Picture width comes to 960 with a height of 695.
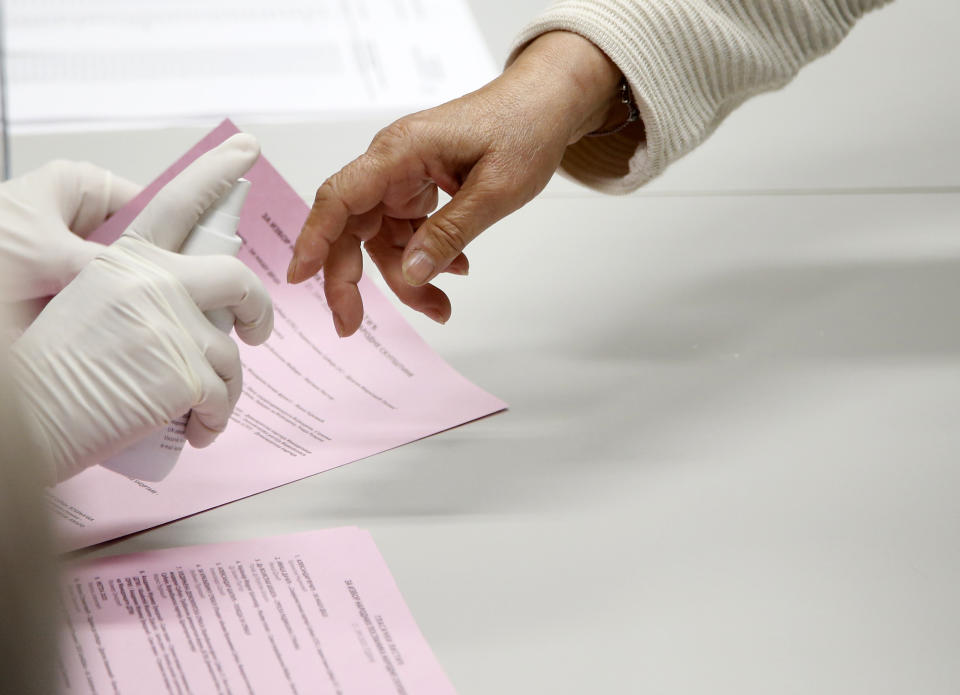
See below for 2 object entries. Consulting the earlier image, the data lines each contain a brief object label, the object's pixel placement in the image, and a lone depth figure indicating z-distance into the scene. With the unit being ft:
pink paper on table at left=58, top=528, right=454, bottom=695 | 3.44
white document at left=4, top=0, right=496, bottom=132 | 4.83
